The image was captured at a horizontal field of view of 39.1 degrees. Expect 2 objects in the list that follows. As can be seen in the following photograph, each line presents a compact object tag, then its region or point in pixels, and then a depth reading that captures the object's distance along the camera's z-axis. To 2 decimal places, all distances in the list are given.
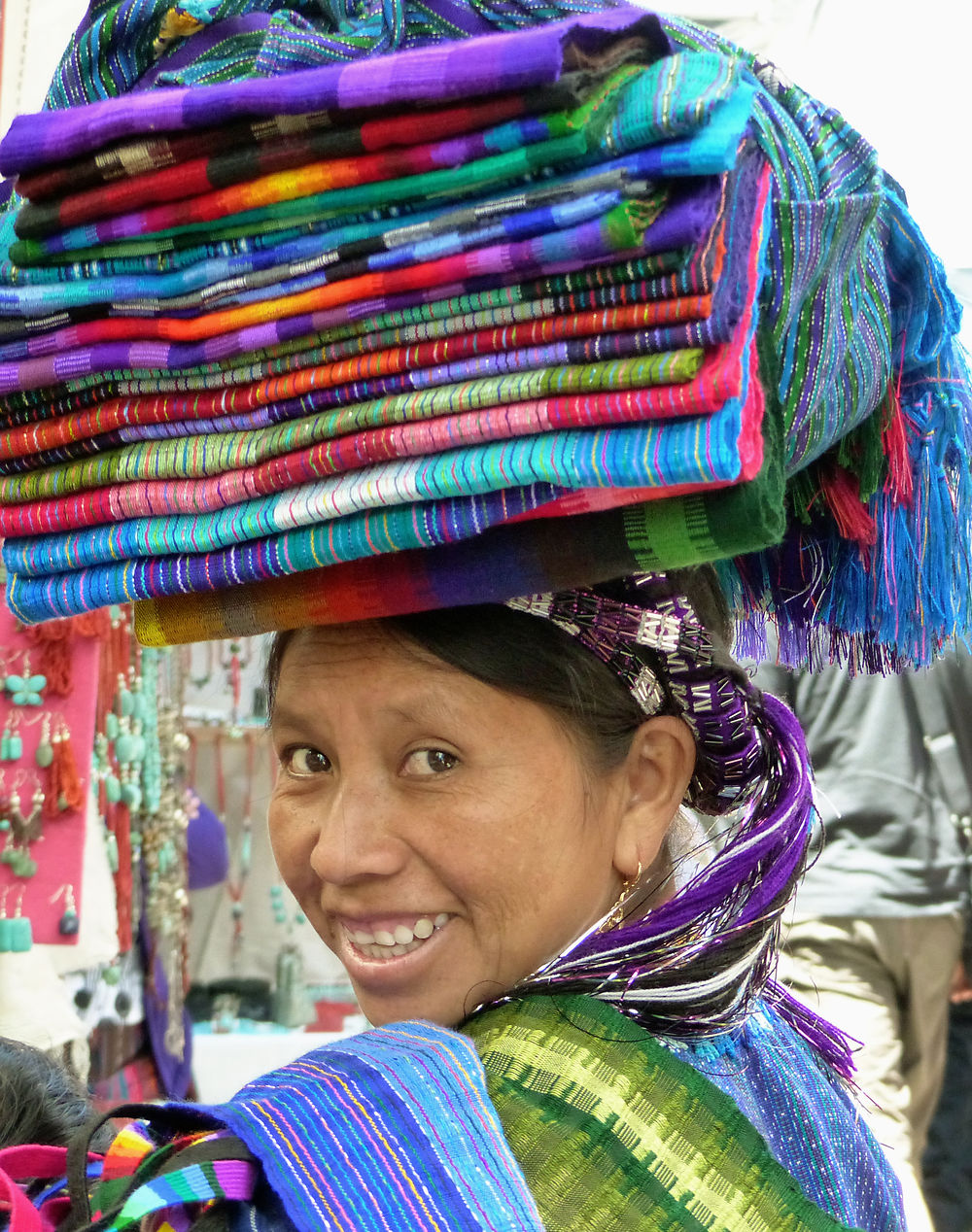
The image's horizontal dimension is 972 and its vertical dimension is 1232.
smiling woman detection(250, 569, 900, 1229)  1.23
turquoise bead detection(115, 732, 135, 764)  2.88
